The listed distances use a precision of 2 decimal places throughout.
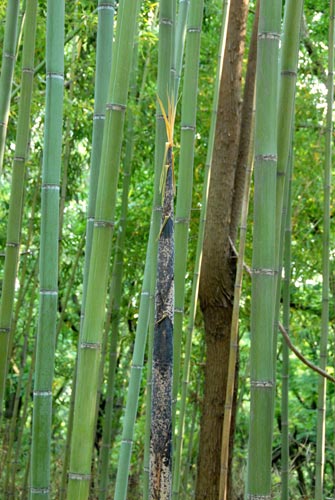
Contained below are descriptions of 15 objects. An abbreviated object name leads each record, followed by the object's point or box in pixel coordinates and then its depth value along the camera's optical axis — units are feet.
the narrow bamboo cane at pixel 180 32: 7.01
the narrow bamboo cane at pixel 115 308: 12.05
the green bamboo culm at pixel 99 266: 4.56
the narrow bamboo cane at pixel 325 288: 9.66
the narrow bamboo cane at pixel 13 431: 14.25
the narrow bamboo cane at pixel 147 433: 7.14
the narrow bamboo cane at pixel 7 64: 6.84
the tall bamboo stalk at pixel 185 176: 6.51
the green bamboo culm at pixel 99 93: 5.49
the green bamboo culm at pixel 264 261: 4.62
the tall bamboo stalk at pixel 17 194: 6.68
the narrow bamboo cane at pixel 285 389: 10.15
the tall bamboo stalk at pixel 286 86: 5.11
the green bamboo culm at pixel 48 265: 5.68
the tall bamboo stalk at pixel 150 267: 5.72
